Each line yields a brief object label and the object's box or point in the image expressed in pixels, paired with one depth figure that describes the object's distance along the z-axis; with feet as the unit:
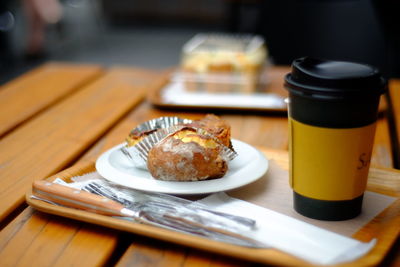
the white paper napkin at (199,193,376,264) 1.73
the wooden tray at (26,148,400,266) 1.74
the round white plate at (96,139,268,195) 2.16
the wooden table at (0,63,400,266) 1.89
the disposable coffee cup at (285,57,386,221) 1.84
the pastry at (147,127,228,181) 2.20
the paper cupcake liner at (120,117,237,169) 2.37
